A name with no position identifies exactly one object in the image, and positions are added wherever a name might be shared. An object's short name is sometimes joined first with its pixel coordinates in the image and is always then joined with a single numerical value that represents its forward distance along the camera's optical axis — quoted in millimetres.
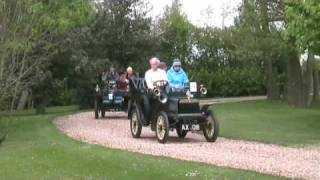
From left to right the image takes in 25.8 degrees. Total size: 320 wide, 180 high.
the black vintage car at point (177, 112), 16984
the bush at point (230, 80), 56134
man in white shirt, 17953
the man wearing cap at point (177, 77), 17859
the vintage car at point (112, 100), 27172
